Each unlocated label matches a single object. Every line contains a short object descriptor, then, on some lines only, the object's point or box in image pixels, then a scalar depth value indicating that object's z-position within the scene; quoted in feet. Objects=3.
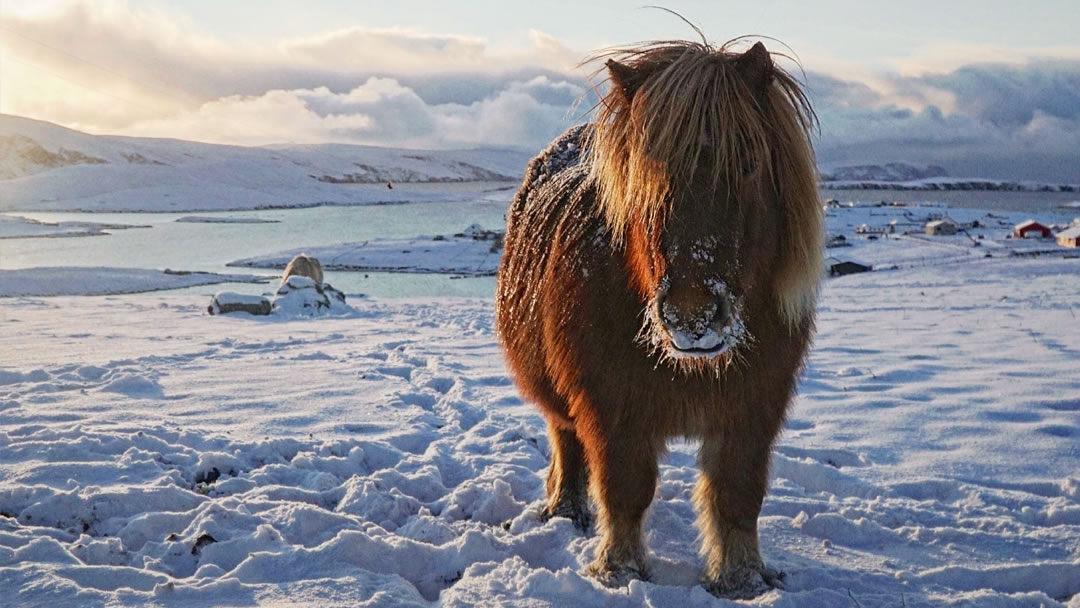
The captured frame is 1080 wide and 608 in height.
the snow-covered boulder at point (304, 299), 49.49
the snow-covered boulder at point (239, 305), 48.57
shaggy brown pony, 8.87
